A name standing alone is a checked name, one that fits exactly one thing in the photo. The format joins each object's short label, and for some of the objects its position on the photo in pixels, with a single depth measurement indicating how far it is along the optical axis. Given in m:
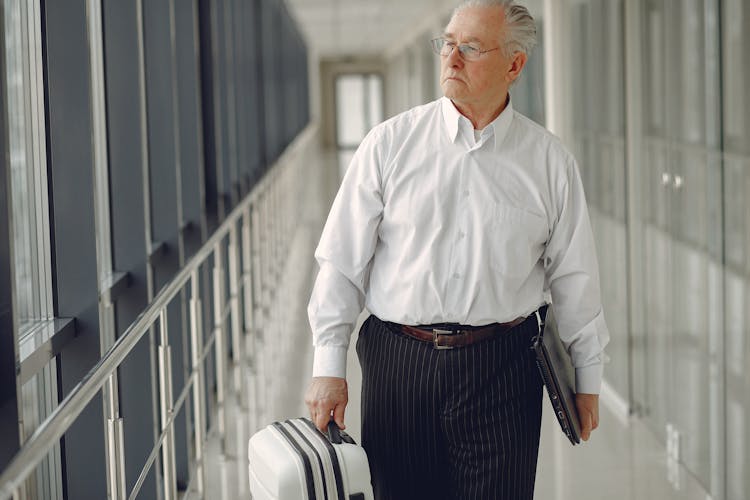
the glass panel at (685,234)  5.45
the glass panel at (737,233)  5.10
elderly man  3.92
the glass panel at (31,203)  4.61
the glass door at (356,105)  45.88
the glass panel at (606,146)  6.79
